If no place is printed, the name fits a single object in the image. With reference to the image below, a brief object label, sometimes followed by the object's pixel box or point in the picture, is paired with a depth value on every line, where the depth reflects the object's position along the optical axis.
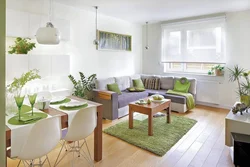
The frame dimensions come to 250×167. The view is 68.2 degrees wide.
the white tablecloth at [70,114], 2.02
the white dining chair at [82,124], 1.98
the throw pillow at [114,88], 4.53
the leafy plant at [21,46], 3.19
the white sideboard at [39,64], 3.07
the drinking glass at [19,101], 1.86
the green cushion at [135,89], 5.04
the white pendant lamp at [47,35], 2.02
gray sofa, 4.07
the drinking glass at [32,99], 1.99
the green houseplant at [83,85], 4.20
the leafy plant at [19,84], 1.91
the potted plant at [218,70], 4.99
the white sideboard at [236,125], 2.51
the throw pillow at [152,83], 5.60
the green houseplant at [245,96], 2.86
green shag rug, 2.89
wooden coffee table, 3.27
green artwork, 4.99
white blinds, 4.97
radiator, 5.14
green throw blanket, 4.67
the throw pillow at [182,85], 5.04
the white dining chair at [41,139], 1.61
